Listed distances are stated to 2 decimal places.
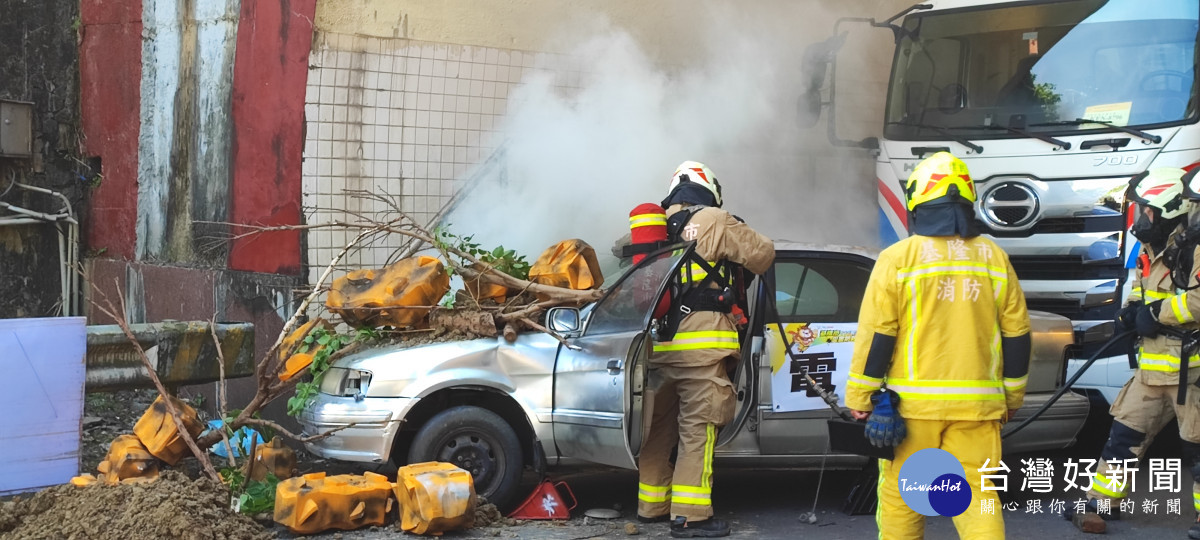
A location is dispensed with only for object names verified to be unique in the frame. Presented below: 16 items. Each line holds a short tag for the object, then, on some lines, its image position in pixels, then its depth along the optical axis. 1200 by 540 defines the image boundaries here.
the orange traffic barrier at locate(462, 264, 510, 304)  6.20
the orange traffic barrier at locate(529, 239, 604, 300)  6.03
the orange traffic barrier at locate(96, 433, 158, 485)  5.68
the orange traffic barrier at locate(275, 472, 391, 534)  5.31
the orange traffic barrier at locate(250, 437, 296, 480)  5.98
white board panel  5.83
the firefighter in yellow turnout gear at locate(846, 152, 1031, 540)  3.92
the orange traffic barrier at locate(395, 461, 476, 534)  5.26
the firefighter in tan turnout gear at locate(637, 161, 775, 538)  5.42
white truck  7.07
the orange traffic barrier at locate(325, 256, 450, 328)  5.99
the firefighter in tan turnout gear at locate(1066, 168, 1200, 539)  5.30
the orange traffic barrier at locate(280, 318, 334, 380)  6.24
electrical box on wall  9.35
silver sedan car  5.59
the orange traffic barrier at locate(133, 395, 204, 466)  5.75
